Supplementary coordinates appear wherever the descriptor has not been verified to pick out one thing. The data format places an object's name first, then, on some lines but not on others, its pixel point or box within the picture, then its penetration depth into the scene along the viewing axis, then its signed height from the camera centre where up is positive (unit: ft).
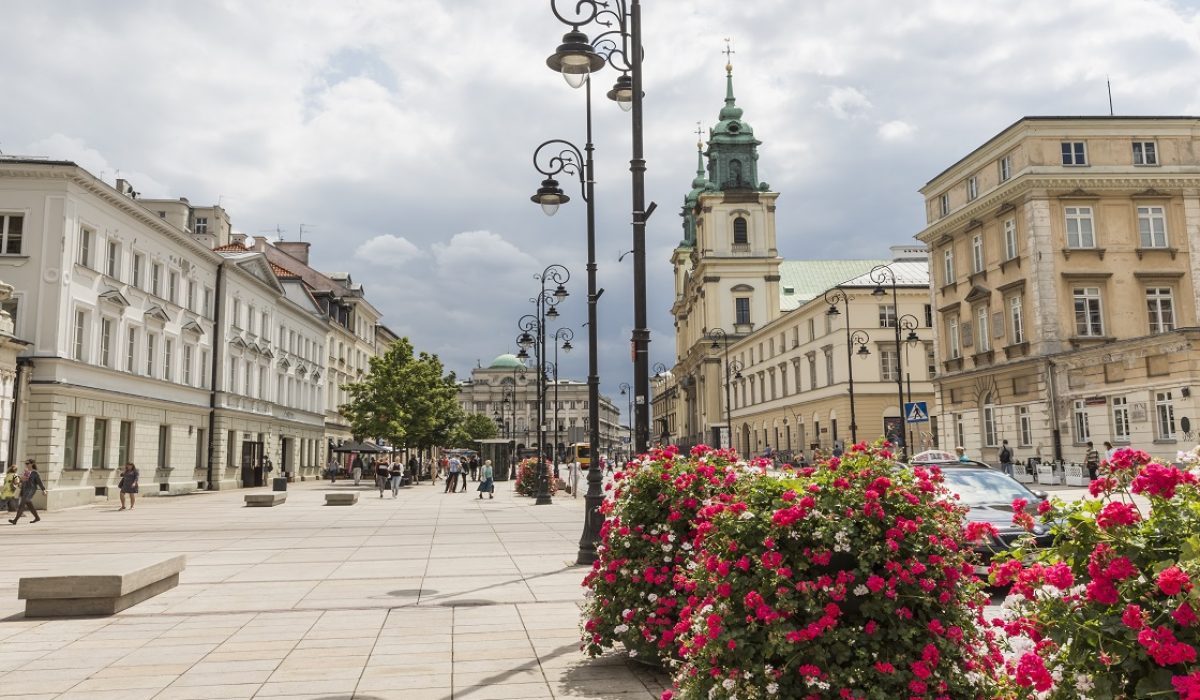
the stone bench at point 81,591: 29.17 -4.10
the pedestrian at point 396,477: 120.98 -1.82
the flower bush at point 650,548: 19.69 -2.11
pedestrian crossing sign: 75.21 +3.64
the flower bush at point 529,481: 123.65 -2.78
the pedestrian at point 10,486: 73.46 -1.29
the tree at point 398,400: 176.55 +13.27
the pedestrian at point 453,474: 136.36 -1.74
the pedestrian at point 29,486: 71.77 -1.37
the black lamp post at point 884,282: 108.99 +27.31
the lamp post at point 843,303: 116.29 +24.49
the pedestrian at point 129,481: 87.97 -1.25
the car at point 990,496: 34.99 -1.98
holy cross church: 199.31 +34.86
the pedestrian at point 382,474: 123.34 -1.49
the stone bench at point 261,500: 94.43 -3.66
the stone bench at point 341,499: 97.60 -3.83
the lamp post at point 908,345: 187.42 +25.34
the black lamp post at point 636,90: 35.09 +15.17
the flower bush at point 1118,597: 8.74 -1.58
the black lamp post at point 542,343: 92.19 +15.64
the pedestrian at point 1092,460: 93.99 -0.89
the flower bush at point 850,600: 12.84 -2.21
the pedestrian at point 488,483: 112.74 -2.70
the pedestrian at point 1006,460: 112.37 -0.86
